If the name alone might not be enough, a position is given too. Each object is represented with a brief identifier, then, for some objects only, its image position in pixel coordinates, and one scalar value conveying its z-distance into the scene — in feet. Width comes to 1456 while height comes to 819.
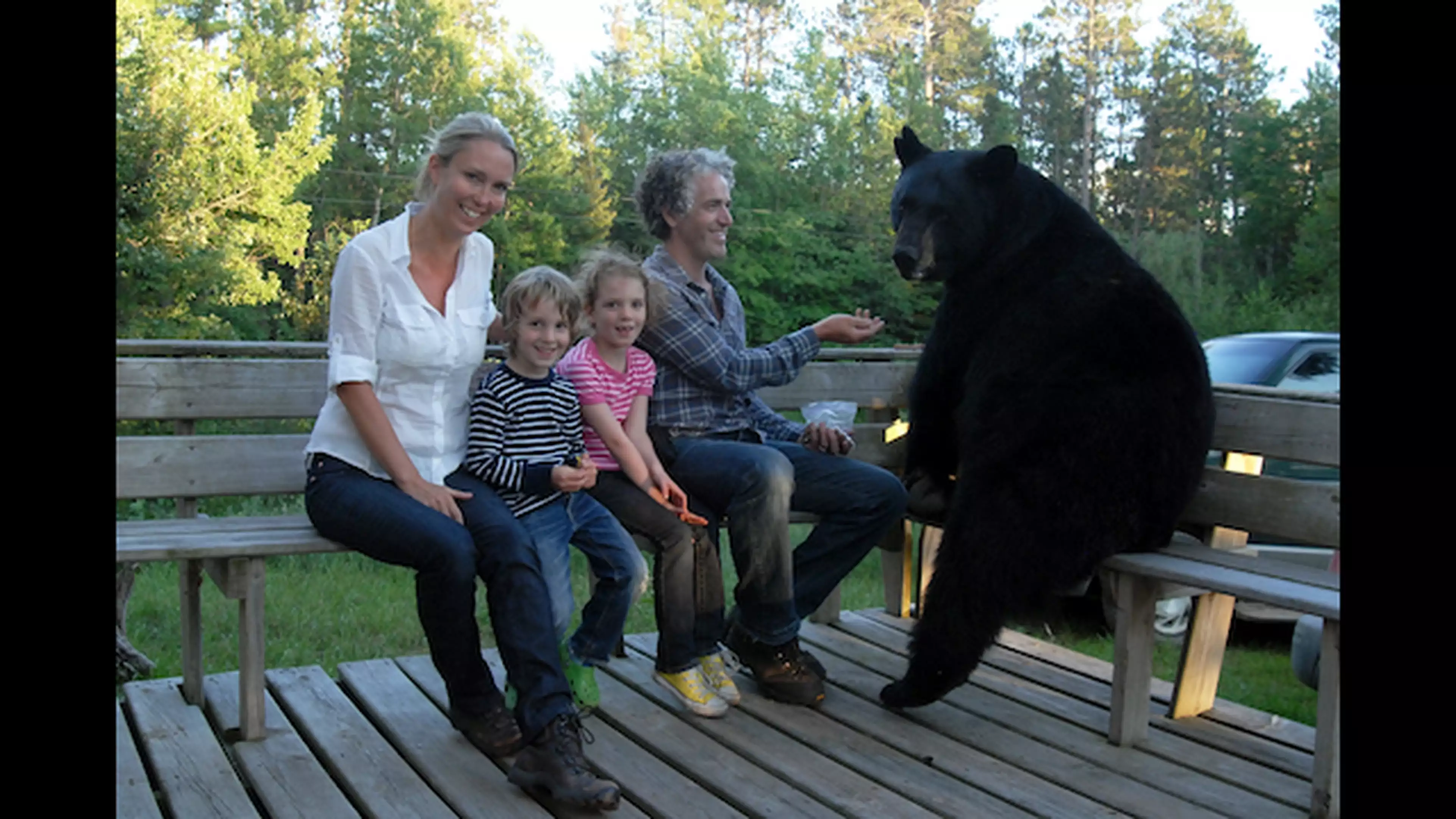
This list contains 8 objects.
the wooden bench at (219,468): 9.66
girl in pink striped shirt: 10.35
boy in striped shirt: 9.75
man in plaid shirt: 10.85
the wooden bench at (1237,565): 8.98
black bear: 9.96
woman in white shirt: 8.98
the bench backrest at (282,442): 10.48
